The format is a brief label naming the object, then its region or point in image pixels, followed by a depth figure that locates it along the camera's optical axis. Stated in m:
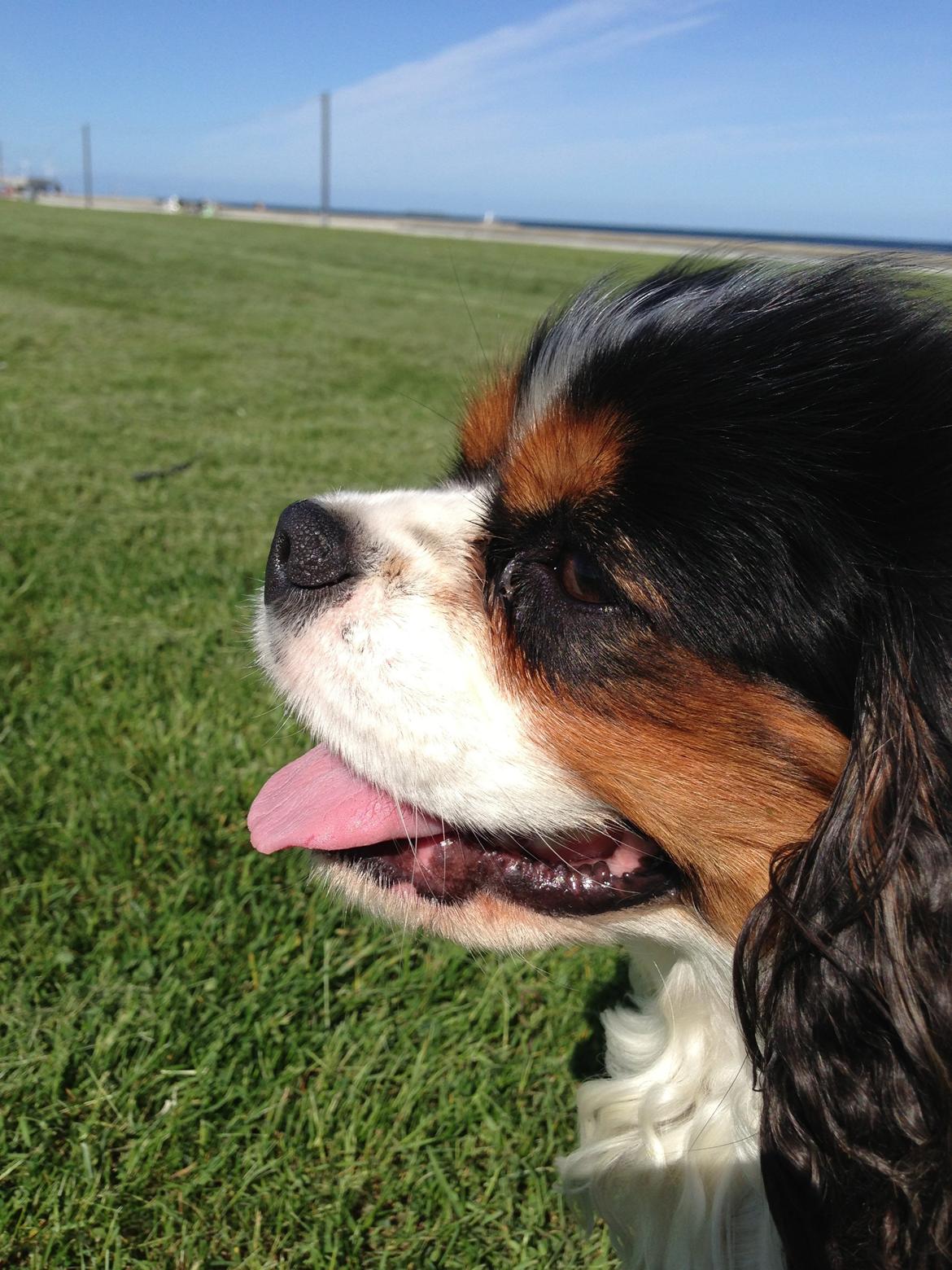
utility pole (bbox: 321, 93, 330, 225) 47.53
